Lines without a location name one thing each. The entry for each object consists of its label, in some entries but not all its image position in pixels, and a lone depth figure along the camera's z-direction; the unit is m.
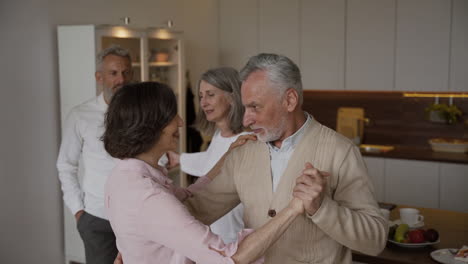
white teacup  2.96
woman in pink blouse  1.66
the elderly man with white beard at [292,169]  1.97
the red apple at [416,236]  2.65
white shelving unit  4.07
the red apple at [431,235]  2.67
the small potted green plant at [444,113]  5.53
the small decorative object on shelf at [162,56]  5.01
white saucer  2.94
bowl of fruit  2.65
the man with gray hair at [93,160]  3.15
